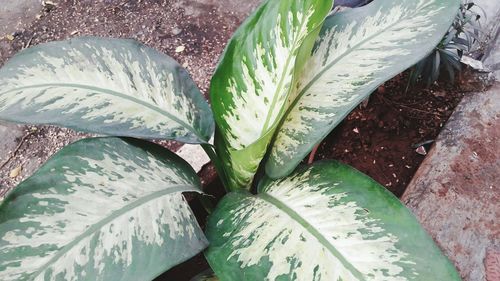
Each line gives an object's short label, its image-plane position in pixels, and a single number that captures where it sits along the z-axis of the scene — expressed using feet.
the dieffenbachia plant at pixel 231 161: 2.46
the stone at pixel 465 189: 3.35
